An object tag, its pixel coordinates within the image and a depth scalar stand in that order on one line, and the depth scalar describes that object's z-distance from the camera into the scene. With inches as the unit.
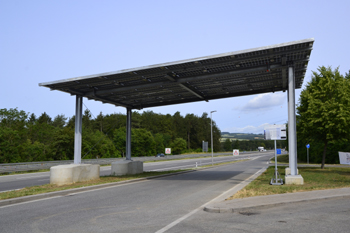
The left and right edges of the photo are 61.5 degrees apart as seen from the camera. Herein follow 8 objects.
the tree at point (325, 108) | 906.7
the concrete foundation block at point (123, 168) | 785.6
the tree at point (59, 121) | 4603.8
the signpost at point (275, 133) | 561.0
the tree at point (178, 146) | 4394.7
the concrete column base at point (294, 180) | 519.8
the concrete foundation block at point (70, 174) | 584.7
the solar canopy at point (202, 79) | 527.2
